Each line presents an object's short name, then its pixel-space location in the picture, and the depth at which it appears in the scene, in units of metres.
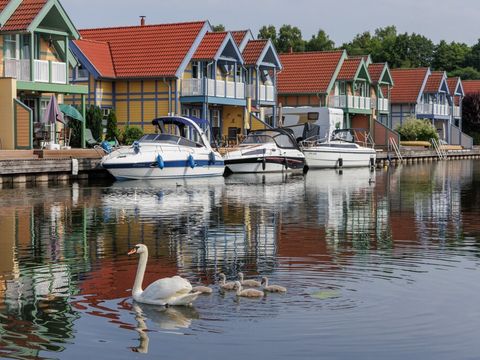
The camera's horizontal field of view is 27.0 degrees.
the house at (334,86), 73.62
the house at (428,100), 92.31
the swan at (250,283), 15.11
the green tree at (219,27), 128.73
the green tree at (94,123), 51.12
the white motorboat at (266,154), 49.84
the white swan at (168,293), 13.60
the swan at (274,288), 14.80
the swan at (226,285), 14.87
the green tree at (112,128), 52.88
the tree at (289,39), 129.88
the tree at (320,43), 134.75
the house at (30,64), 42.78
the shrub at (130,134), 51.78
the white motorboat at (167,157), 41.88
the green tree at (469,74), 135.75
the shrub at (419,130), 83.12
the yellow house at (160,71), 56.41
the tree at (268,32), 128.88
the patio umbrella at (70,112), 46.53
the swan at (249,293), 14.43
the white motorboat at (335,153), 57.72
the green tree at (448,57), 144.25
